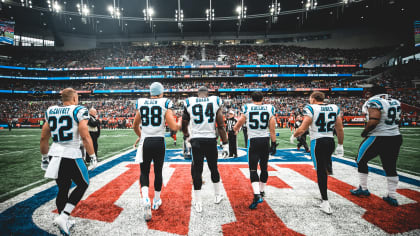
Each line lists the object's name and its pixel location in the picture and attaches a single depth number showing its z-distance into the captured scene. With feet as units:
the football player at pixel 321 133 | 10.29
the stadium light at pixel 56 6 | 97.85
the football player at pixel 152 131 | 9.95
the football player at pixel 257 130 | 11.29
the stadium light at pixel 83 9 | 91.84
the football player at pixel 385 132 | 11.05
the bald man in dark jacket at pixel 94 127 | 20.58
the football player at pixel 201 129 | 10.39
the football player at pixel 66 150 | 8.24
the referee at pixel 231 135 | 24.30
